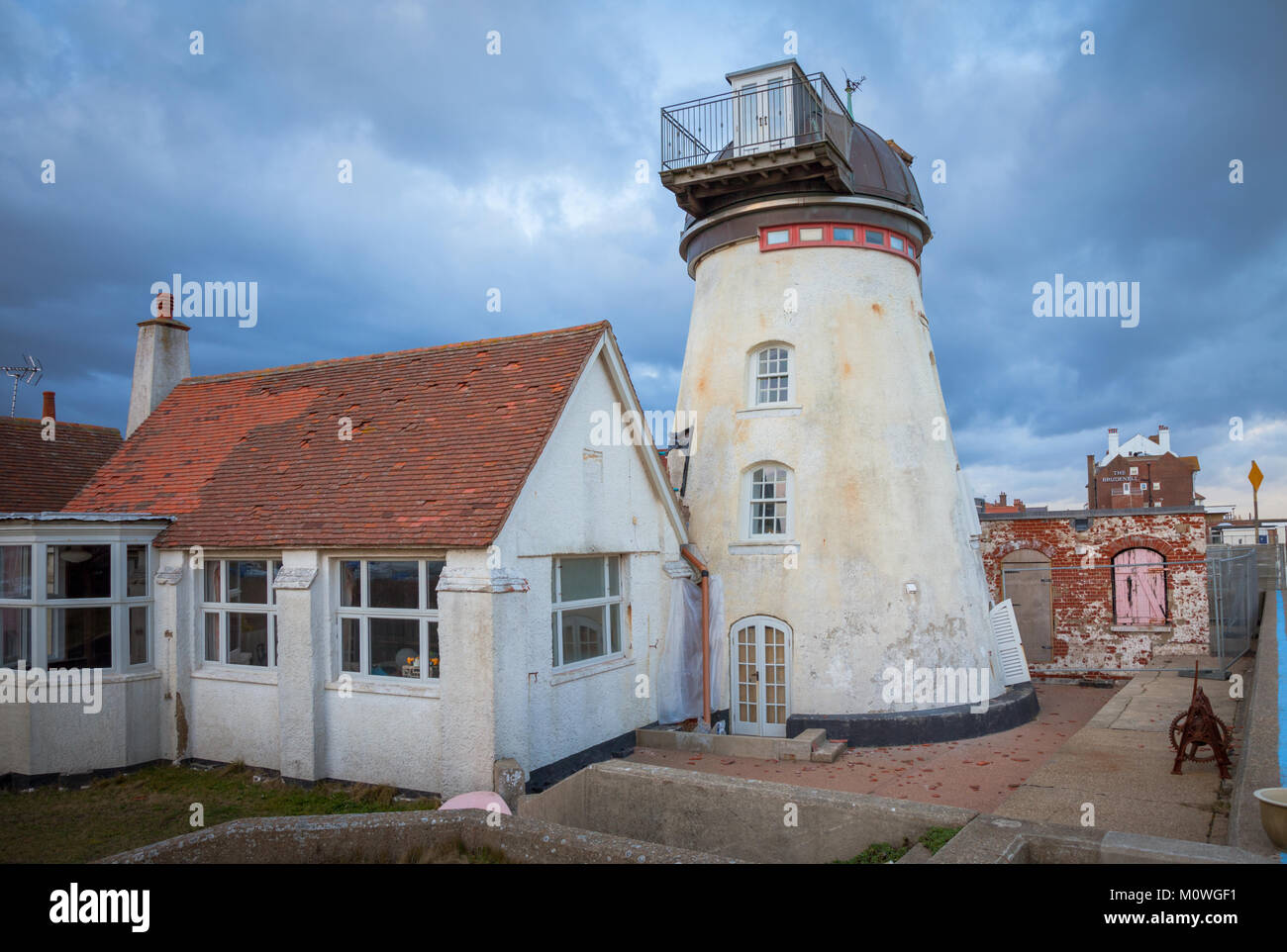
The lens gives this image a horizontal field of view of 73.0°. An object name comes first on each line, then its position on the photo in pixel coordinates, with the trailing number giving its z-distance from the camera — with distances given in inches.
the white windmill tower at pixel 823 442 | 586.6
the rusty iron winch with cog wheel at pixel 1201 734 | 375.9
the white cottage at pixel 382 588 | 420.5
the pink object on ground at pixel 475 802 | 354.3
